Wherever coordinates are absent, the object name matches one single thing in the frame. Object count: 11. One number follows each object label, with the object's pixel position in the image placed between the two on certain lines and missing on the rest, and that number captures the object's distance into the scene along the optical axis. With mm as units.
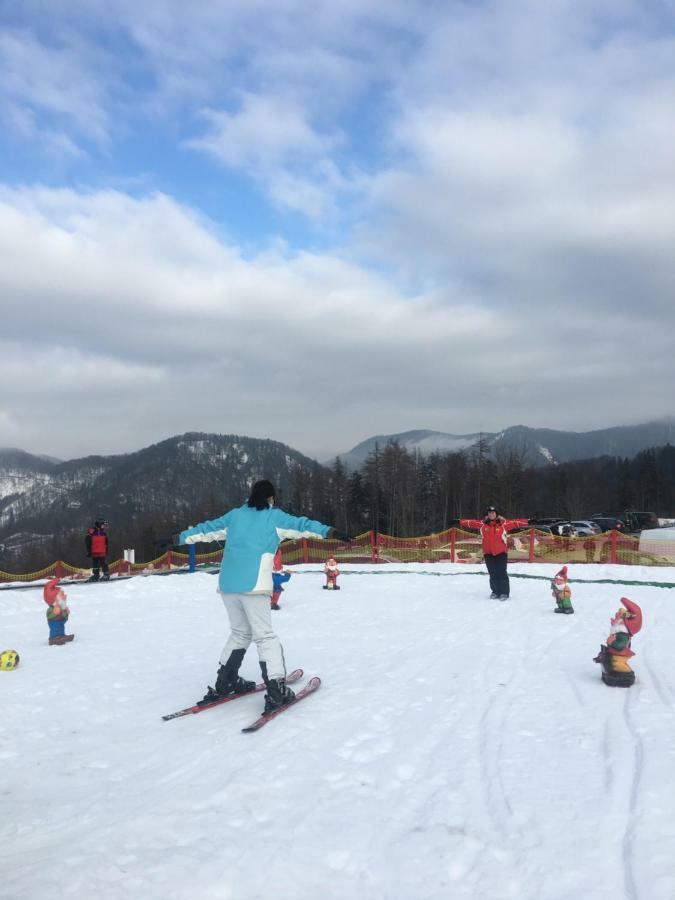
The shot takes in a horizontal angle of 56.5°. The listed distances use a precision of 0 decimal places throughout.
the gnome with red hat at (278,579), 11953
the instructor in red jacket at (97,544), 17969
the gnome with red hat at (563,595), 10531
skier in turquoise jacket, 5418
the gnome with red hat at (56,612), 8742
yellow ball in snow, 7191
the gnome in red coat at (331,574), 15094
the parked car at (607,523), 48072
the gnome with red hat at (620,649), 5801
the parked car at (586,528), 43781
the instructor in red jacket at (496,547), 12258
